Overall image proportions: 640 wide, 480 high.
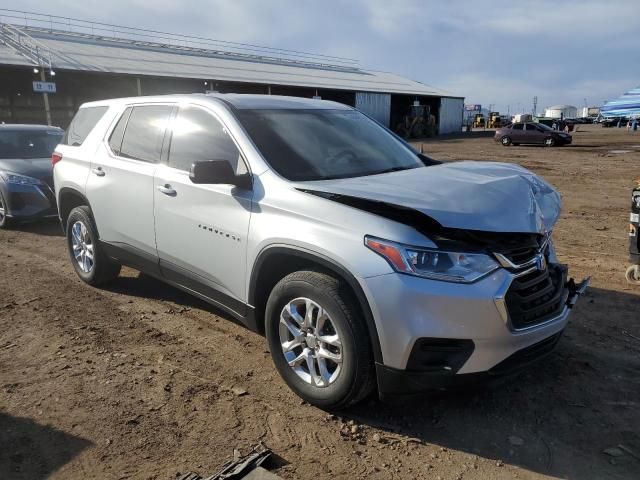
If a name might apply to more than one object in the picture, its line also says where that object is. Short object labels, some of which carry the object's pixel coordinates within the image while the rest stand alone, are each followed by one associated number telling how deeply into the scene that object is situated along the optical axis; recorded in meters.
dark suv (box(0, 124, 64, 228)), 8.27
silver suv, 2.76
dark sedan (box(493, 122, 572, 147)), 31.44
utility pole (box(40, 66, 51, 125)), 24.17
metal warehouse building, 26.66
